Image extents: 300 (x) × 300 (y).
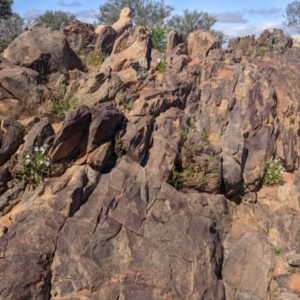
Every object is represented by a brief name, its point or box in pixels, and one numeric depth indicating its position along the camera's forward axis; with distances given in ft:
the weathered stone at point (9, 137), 22.29
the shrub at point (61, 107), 26.11
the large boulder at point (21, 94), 25.16
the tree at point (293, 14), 112.88
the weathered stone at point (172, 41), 44.11
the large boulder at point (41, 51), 29.96
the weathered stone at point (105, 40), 42.91
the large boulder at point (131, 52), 33.68
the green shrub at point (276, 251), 26.89
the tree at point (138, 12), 97.91
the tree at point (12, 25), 79.79
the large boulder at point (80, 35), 42.42
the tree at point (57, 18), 90.38
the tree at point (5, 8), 68.08
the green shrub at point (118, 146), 24.99
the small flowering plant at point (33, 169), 22.11
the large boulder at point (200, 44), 44.11
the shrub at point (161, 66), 35.64
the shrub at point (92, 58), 37.37
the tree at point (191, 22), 94.99
